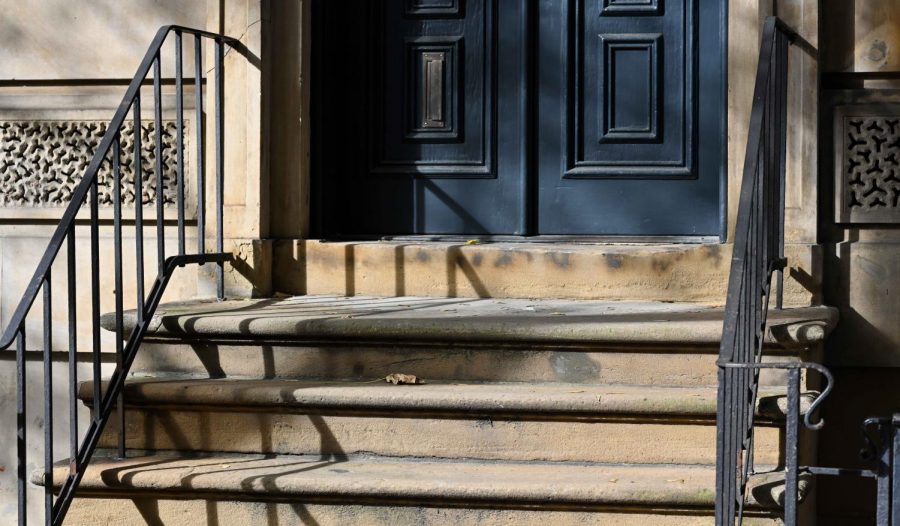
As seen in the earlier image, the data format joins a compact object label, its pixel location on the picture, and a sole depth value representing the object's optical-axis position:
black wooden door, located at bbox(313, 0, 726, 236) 5.36
